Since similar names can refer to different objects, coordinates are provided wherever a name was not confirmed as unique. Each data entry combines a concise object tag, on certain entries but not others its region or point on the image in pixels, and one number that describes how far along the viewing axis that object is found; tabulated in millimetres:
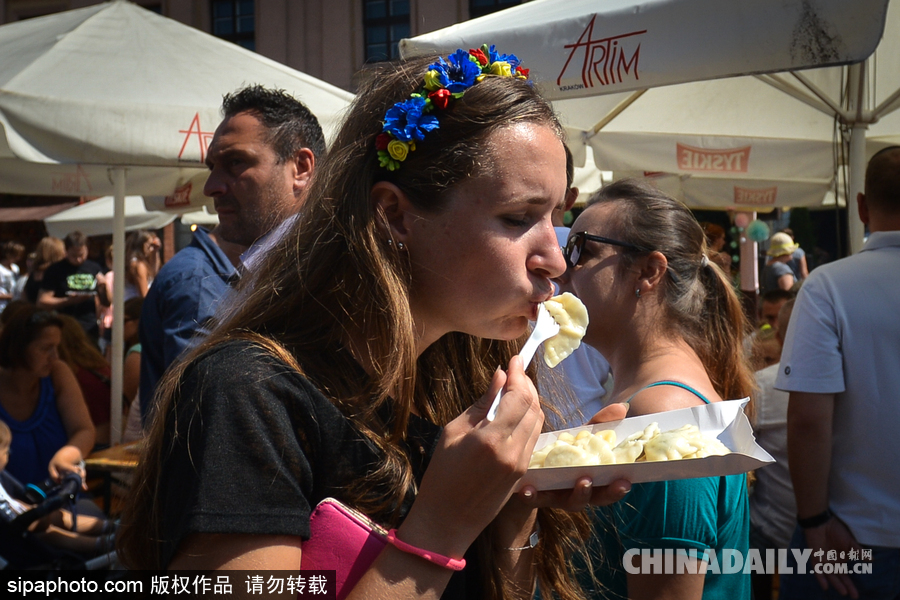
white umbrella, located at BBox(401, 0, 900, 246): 2600
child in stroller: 3502
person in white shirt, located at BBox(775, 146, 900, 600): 2758
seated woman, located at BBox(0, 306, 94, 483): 4148
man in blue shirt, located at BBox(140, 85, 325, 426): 3043
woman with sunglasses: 2051
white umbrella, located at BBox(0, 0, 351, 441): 3811
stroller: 3465
